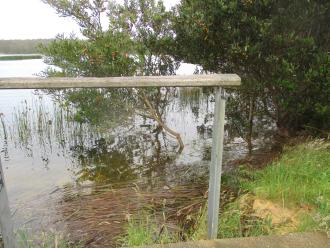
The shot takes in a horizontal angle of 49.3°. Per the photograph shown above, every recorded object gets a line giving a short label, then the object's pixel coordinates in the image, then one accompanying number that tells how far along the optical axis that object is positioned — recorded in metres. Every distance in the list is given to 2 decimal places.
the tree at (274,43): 4.50
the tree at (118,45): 6.07
